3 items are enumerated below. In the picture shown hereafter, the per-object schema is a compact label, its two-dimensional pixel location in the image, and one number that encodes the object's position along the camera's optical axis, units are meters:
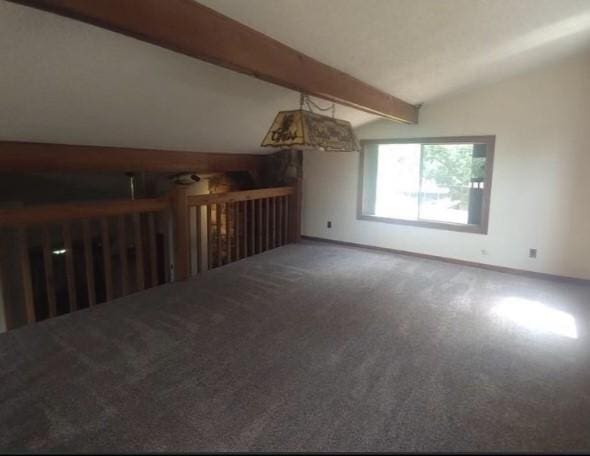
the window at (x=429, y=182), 4.58
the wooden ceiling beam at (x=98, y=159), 3.05
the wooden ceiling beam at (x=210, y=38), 1.59
